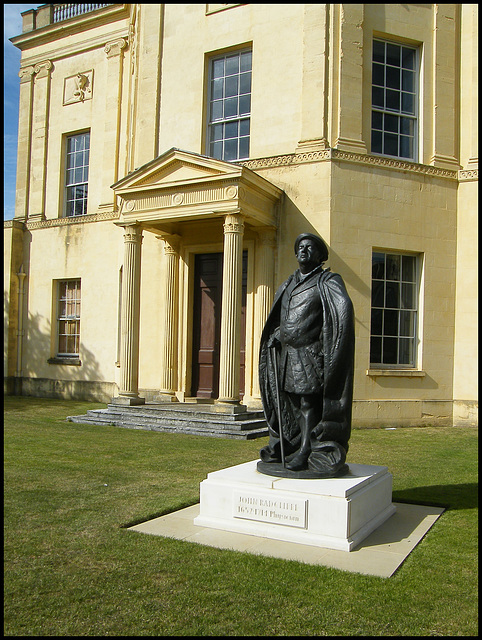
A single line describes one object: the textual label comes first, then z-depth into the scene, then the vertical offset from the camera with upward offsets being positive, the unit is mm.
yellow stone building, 13539 +3324
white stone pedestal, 5156 -1441
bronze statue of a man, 5719 -273
